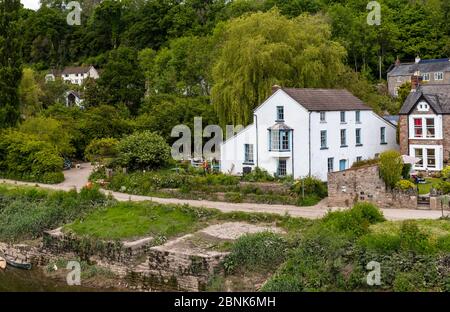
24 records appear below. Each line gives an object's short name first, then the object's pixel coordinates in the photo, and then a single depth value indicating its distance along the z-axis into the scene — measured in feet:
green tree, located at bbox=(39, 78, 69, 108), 237.25
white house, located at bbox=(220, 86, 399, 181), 120.26
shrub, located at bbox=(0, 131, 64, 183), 139.33
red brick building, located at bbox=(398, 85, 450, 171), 126.21
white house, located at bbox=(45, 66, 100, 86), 317.22
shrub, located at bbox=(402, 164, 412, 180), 110.63
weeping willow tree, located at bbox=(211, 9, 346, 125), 142.82
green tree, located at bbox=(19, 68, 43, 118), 193.28
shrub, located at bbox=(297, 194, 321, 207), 107.34
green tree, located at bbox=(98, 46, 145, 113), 208.95
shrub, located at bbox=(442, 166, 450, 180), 113.50
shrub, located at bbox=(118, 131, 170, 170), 132.98
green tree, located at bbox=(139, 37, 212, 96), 204.74
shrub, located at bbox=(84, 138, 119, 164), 152.15
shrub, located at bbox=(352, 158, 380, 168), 116.59
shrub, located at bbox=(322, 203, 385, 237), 81.20
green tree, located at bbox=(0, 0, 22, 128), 157.48
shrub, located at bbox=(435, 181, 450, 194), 100.53
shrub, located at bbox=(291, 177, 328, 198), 109.60
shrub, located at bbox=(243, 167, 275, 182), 118.83
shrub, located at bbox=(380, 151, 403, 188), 100.48
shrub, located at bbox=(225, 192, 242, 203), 112.47
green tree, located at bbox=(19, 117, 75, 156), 156.04
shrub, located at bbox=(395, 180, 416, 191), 99.76
